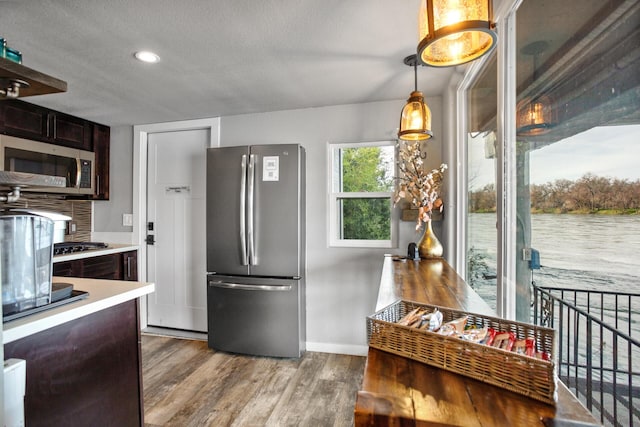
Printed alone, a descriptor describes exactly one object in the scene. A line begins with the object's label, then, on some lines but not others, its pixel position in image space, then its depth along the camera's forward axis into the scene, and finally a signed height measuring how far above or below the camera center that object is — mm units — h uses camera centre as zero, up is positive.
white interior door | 3438 -149
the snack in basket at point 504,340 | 721 -295
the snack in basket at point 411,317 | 879 -294
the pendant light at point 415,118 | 1744 +529
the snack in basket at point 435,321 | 838 -288
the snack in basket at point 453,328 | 796 -291
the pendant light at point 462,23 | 778 +497
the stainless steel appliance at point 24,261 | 973 -148
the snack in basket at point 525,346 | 698 -297
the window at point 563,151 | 666 +179
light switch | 3633 -66
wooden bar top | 571 -366
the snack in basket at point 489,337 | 748 -297
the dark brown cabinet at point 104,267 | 2701 -495
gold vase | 2421 -242
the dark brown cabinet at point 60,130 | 2652 +793
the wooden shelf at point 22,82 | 1054 +468
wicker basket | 621 -313
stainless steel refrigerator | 2781 -296
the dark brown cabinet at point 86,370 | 1045 -590
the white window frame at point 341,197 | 2942 +145
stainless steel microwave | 2613 +480
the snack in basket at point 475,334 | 758 -293
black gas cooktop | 2823 -310
